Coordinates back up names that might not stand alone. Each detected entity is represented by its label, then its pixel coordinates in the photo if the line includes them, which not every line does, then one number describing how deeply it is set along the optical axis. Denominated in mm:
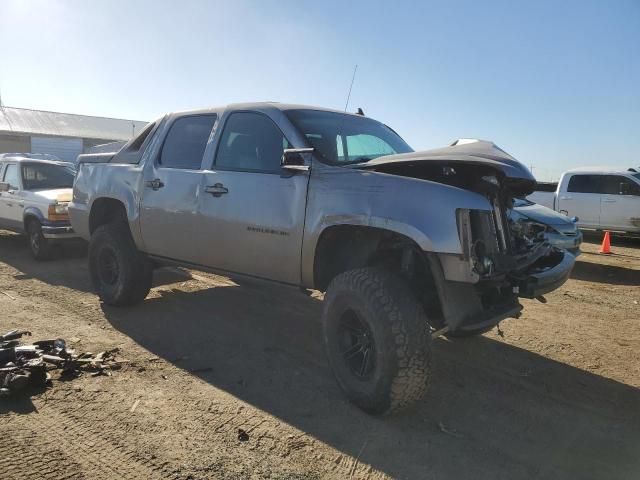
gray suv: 3180
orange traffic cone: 11278
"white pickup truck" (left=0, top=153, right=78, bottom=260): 8320
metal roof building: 32000
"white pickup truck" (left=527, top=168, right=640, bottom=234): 12453
